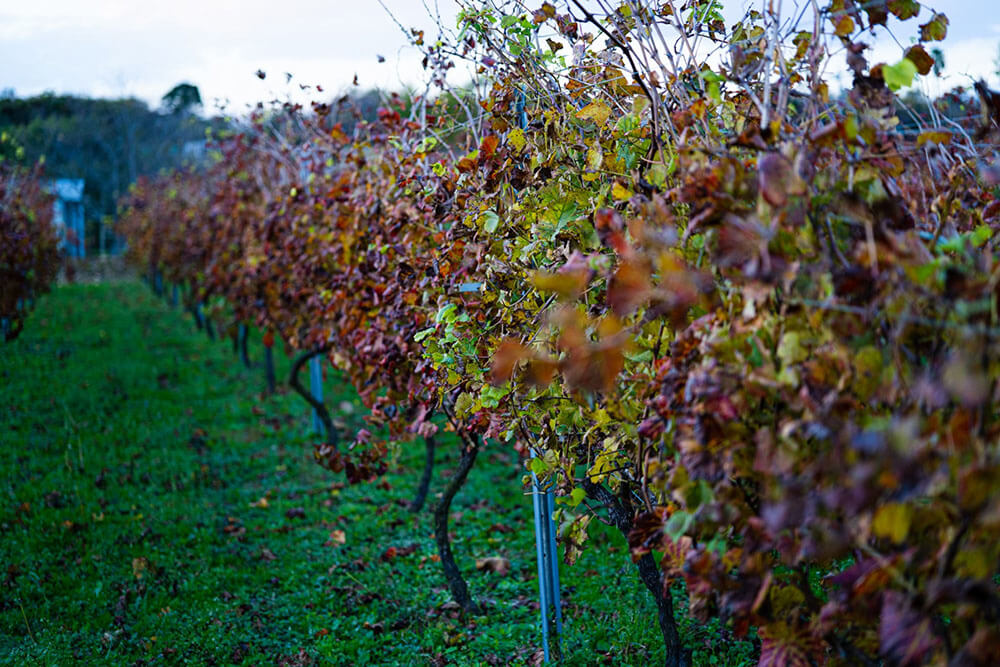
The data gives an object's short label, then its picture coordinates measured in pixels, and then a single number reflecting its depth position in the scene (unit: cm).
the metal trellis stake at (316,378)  706
